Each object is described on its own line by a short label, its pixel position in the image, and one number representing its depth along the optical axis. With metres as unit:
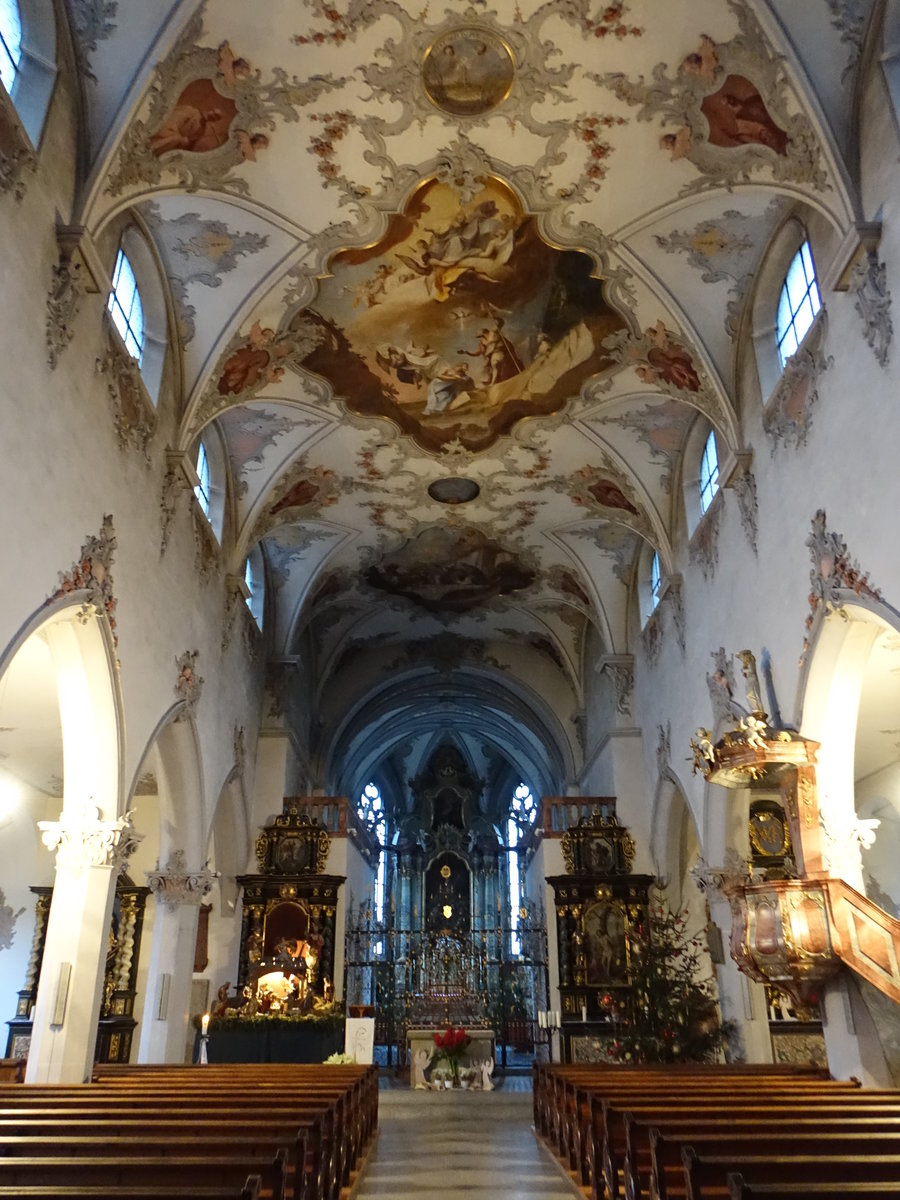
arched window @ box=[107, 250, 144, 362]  11.65
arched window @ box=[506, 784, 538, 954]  37.31
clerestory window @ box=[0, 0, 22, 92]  8.81
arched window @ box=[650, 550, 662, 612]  18.28
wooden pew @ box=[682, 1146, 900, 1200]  4.28
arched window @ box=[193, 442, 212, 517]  15.61
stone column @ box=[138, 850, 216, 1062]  14.11
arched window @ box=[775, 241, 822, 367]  11.41
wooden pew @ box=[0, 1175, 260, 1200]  3.62
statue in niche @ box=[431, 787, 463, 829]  38.69
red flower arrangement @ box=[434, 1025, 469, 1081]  15.78
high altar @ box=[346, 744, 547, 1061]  22.02
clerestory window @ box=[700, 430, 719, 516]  15.11
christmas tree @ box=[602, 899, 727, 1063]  14.28
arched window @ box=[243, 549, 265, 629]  19.61
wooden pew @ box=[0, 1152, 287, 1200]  4.23
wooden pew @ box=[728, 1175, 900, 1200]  3.59
